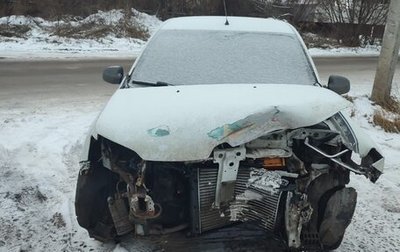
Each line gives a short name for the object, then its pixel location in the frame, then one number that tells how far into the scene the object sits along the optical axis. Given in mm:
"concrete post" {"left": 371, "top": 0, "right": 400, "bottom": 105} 7300
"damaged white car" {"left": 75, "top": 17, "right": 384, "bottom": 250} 2742
